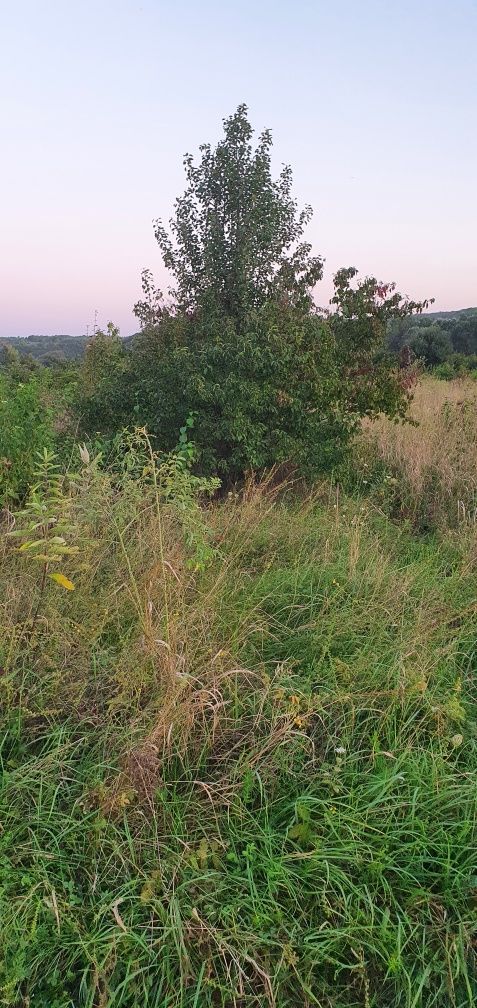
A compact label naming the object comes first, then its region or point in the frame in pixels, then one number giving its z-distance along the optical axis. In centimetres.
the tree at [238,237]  504
